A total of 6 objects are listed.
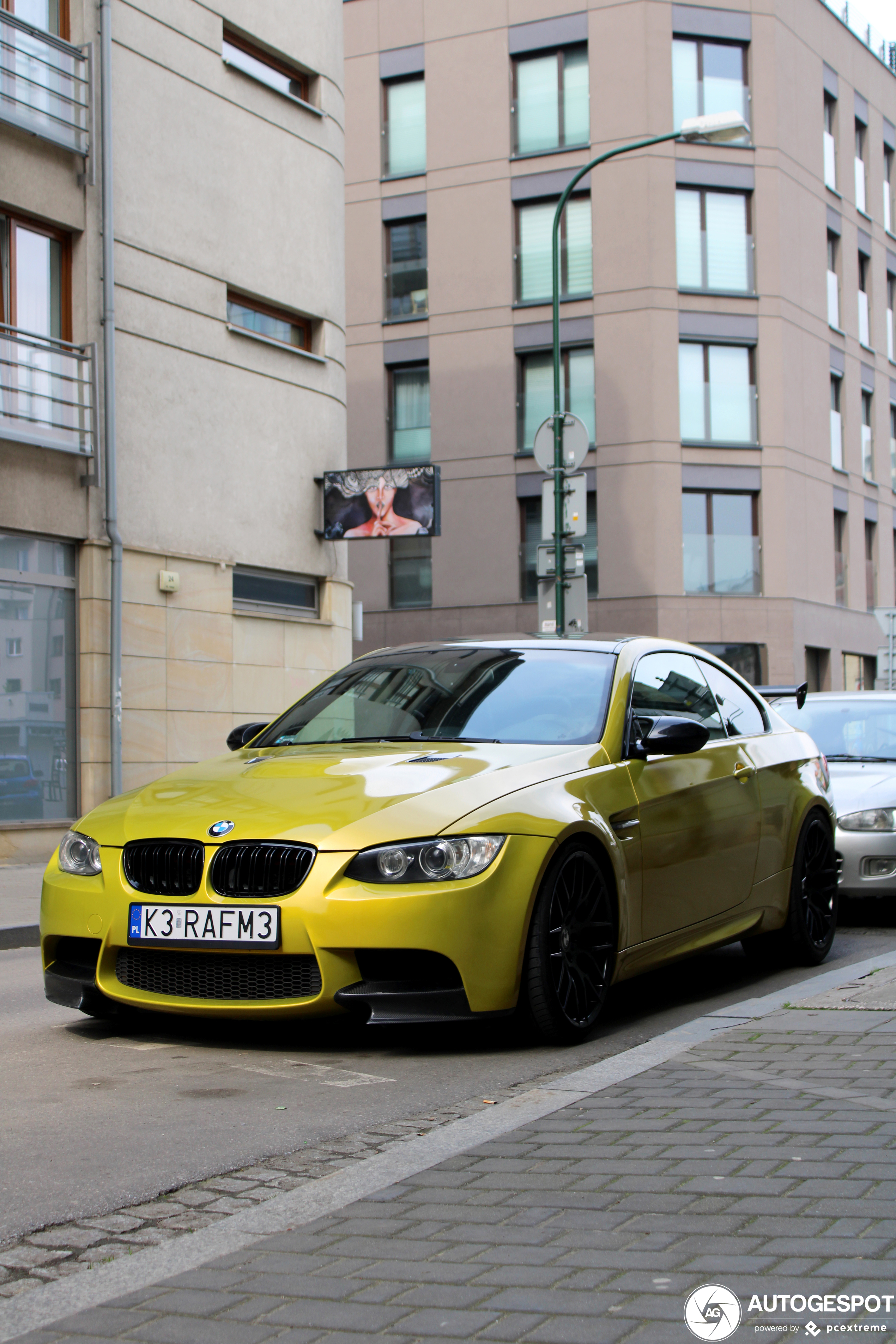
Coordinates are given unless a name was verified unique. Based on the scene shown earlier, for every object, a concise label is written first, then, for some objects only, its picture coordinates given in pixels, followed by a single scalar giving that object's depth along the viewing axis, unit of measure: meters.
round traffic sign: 17.05
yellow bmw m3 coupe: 5.06
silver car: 9.59
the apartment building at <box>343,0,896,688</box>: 33.19
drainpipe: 15.96
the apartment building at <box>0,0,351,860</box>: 15.38
